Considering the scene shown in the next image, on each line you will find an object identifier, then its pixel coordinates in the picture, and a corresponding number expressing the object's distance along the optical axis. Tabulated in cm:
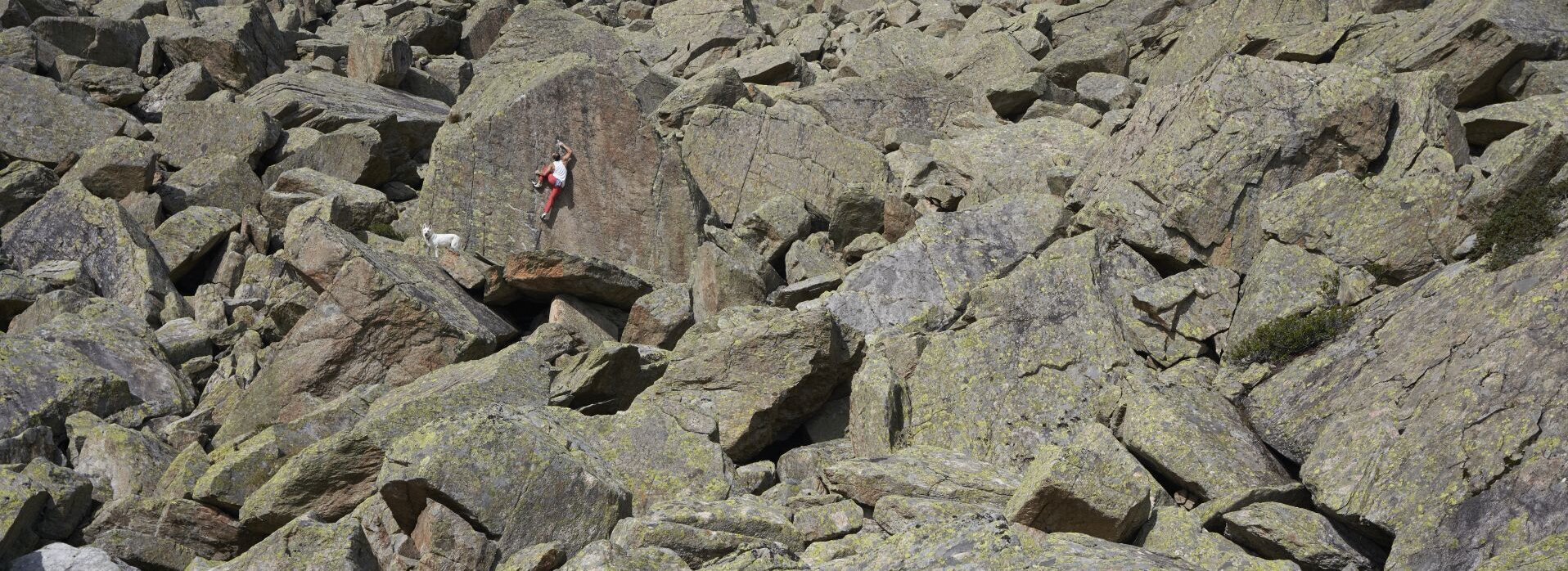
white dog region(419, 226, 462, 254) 2964
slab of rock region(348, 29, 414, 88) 4869
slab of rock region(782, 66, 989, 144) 4075
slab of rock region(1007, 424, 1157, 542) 1525
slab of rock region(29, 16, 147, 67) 4722
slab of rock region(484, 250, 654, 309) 2708
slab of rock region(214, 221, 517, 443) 2462
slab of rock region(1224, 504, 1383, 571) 1500
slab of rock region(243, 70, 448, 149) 4253
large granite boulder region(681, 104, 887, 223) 3531
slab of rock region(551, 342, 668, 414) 2205
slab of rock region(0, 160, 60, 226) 3341
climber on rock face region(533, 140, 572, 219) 3075
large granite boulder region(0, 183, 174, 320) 2970
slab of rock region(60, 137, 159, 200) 3456
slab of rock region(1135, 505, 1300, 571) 1478
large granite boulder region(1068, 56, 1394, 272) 2455
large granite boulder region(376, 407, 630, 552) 1608
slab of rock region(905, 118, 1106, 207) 3253
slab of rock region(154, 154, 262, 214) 3528
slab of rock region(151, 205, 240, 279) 3175
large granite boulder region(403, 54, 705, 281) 3078
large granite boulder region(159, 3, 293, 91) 4769
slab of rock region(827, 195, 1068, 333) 2516
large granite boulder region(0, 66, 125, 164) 3684
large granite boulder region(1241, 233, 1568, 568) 1452
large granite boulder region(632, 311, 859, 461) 2141
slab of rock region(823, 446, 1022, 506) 1719
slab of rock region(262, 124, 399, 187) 3822
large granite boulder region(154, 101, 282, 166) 3859
